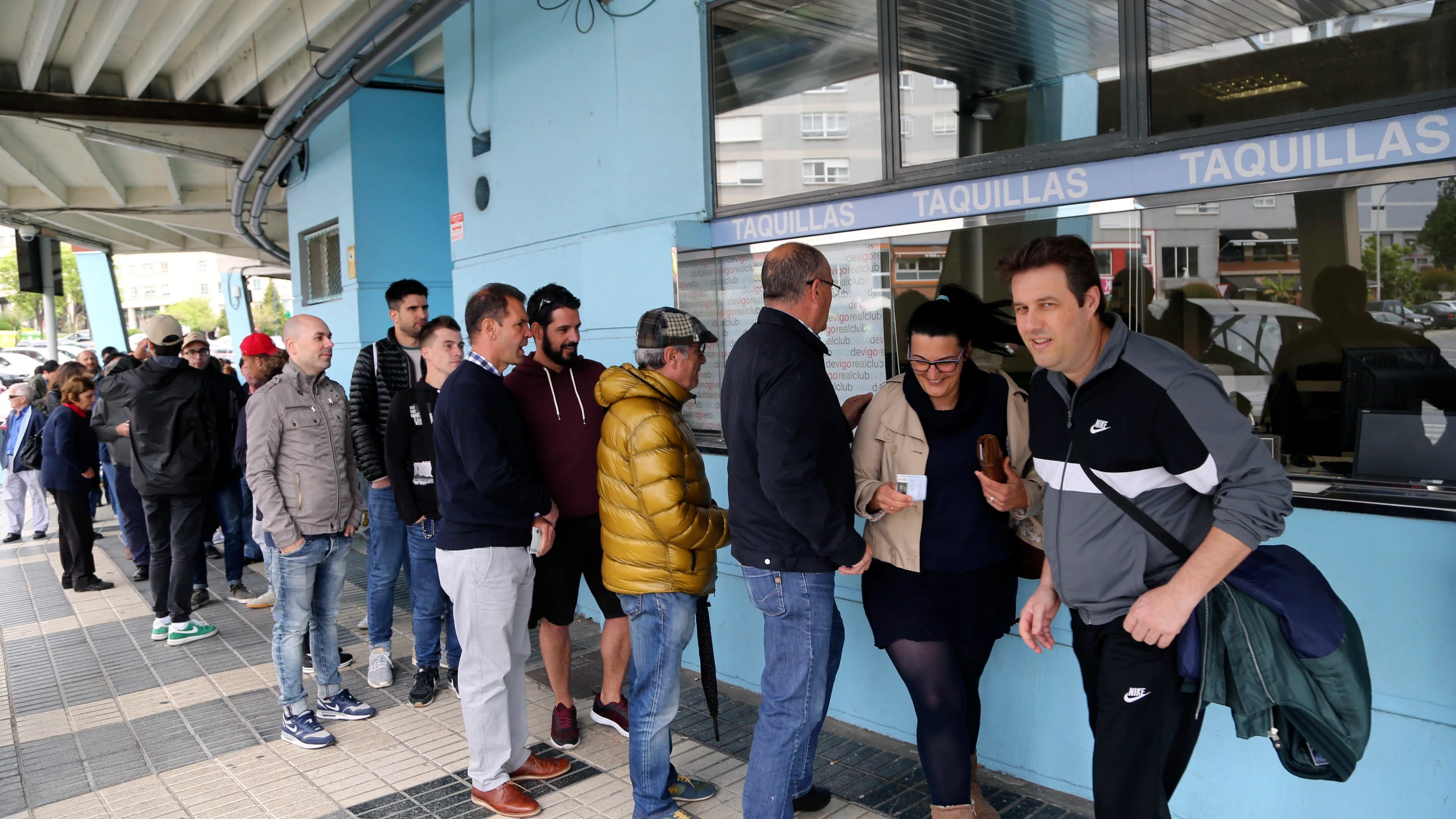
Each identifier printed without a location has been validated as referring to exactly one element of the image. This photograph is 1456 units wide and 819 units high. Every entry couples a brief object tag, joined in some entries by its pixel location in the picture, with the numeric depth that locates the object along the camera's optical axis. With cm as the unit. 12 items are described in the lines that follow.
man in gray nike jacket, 210
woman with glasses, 295
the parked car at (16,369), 3253
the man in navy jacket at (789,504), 283
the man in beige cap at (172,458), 591
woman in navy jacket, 741
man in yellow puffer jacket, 322
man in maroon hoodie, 400
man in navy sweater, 348
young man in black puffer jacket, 500
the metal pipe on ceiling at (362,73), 562
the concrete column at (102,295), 2262
